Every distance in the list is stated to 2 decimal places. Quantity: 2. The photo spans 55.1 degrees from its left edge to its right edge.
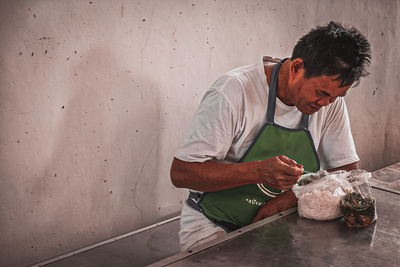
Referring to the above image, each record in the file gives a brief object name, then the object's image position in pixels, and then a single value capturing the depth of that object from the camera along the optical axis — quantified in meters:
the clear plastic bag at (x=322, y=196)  1.24
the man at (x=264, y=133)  1.23
